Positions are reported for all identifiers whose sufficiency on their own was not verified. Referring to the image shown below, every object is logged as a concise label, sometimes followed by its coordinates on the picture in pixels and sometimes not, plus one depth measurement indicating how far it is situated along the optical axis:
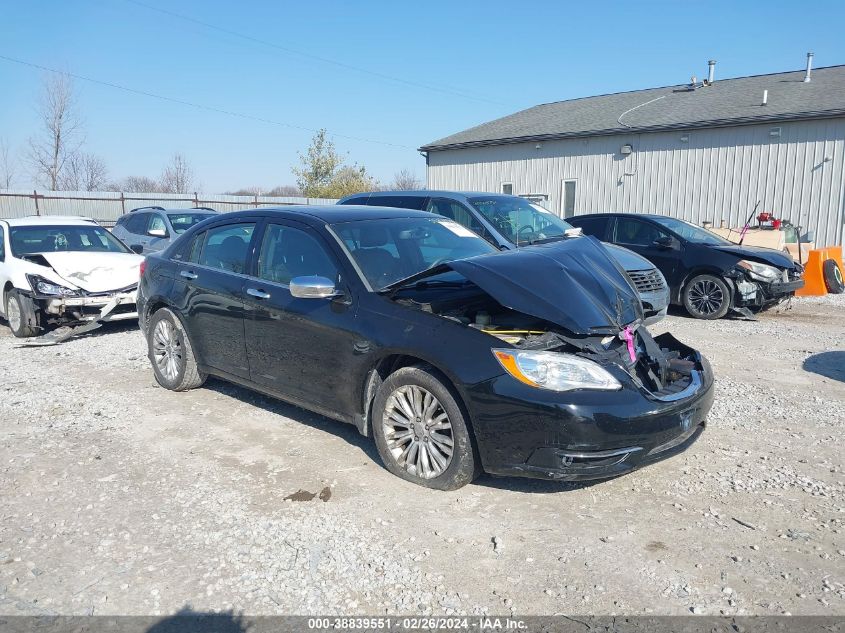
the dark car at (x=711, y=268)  10.16
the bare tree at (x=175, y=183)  51.03
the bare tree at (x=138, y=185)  52.17
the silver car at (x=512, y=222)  8.60
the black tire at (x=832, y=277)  12.97
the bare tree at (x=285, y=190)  61.81
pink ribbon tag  4.30
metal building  18.09
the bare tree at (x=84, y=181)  41.50
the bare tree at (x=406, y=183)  63.34
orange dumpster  12.96
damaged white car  8.80
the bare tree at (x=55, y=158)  38.06
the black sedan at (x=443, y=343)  3.71
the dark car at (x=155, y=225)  13.67
